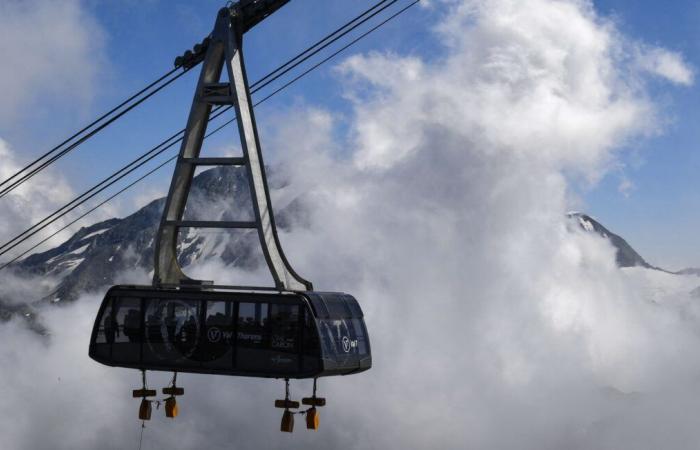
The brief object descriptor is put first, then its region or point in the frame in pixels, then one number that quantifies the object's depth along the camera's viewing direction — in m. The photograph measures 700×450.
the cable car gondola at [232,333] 43.19
